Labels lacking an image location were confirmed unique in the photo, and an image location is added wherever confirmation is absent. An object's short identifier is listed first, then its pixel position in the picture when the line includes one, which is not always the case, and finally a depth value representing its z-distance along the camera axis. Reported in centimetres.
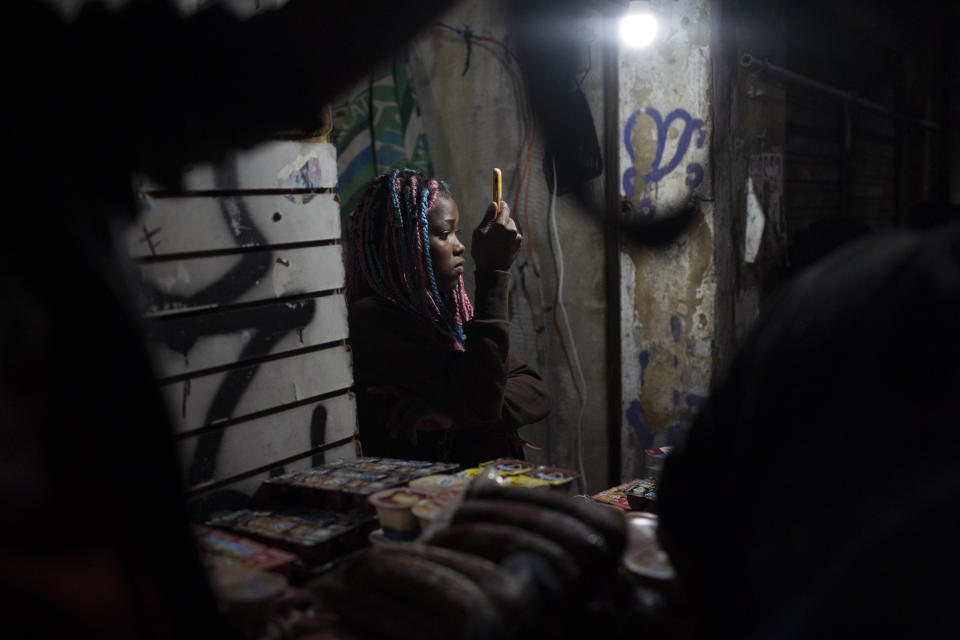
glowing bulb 425
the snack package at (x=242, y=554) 172
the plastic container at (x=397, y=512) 188
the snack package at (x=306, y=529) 187
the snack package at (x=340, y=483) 214
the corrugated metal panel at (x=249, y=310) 219
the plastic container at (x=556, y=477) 208
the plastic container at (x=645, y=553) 156
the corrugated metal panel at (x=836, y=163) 557
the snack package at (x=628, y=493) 237
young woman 315
